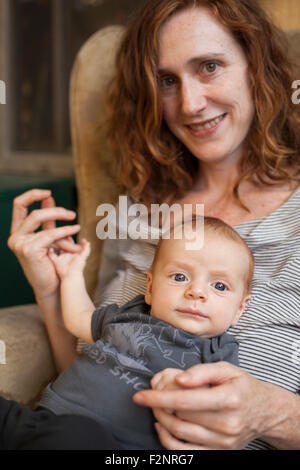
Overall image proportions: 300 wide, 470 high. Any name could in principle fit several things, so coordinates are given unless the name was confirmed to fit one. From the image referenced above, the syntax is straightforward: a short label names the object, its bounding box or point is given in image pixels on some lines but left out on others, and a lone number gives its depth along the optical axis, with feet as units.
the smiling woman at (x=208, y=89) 3.91
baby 2.99
